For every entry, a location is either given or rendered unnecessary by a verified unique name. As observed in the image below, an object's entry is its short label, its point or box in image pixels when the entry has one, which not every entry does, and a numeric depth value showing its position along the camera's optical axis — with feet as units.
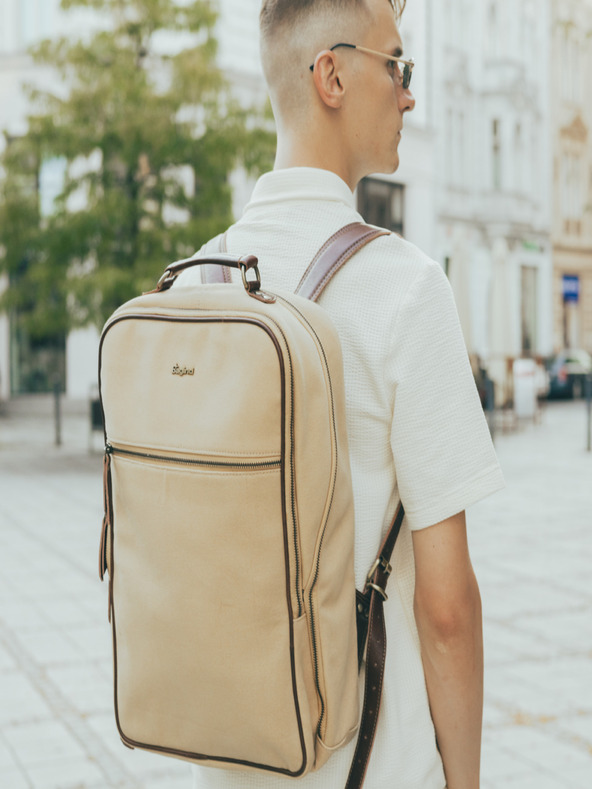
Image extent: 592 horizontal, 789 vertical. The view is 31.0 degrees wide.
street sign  122.72
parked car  92.12
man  4.23
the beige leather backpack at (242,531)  3.96
